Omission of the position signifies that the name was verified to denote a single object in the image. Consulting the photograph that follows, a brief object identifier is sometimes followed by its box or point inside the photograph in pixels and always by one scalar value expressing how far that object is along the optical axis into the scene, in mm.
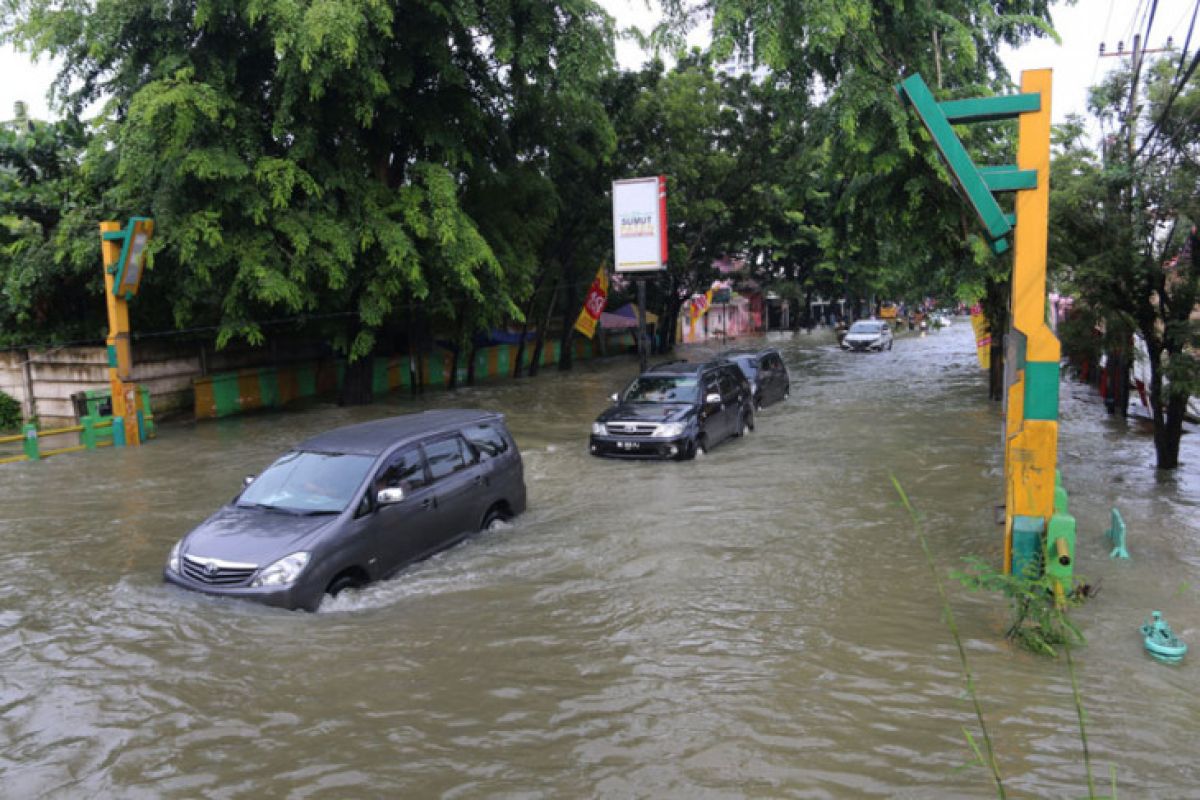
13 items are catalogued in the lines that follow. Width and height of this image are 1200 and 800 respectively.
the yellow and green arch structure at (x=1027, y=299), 7051
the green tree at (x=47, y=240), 18375
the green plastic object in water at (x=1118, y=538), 8664
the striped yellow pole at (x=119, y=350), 16703
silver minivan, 7043
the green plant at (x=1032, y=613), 6172
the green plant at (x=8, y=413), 20156
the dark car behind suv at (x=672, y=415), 14008
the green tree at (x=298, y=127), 16312
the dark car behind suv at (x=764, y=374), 21016
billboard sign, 21484
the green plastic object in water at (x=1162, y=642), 6070
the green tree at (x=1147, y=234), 10852
